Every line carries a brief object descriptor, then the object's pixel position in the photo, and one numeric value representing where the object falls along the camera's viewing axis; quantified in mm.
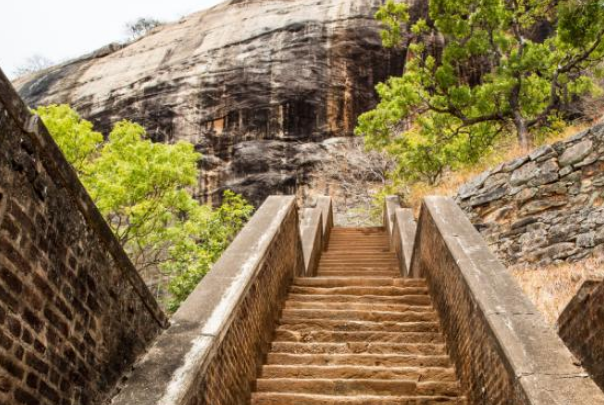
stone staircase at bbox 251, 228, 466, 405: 4543
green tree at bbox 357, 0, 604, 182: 13625
